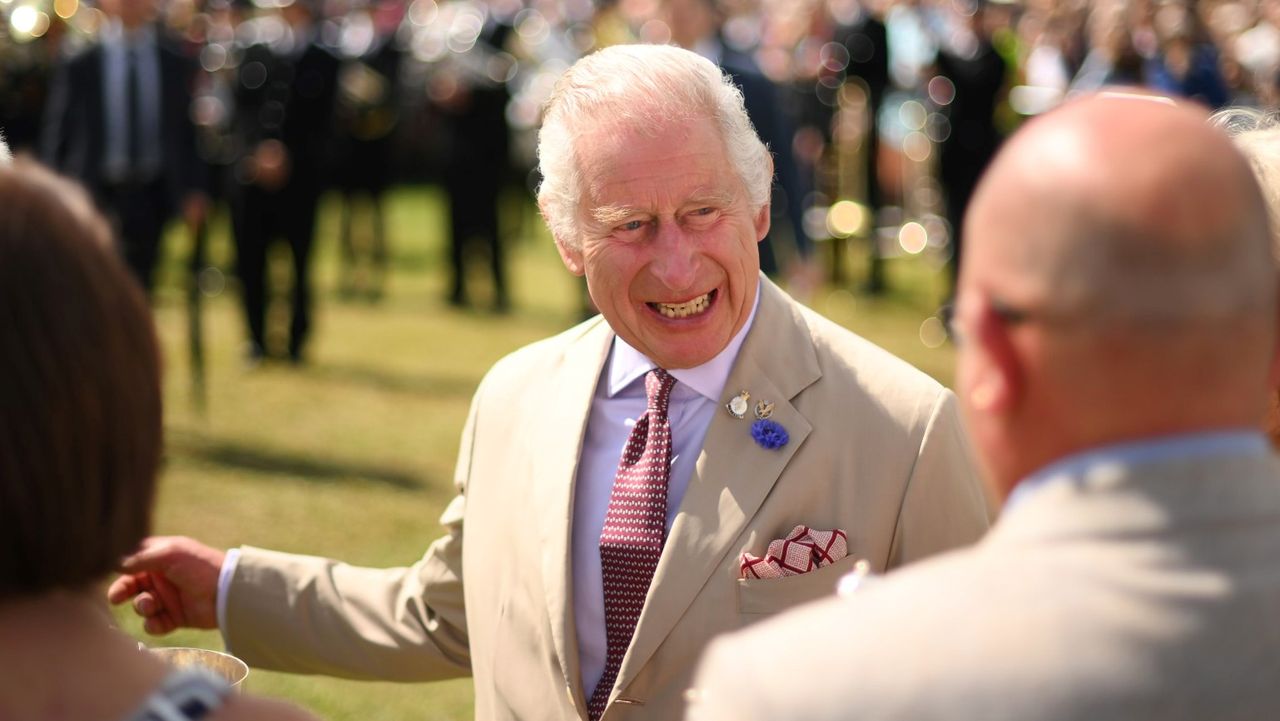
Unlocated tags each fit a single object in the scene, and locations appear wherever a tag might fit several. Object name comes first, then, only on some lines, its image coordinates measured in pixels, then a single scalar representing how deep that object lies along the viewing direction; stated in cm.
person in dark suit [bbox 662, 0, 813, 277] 834
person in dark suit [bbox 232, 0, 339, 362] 1003
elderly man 235
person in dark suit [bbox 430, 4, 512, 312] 1269
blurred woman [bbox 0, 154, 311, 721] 129
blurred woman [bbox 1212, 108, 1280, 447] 217
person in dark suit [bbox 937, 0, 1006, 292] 1129
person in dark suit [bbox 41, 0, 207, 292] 820
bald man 118
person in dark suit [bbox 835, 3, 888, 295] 1232
